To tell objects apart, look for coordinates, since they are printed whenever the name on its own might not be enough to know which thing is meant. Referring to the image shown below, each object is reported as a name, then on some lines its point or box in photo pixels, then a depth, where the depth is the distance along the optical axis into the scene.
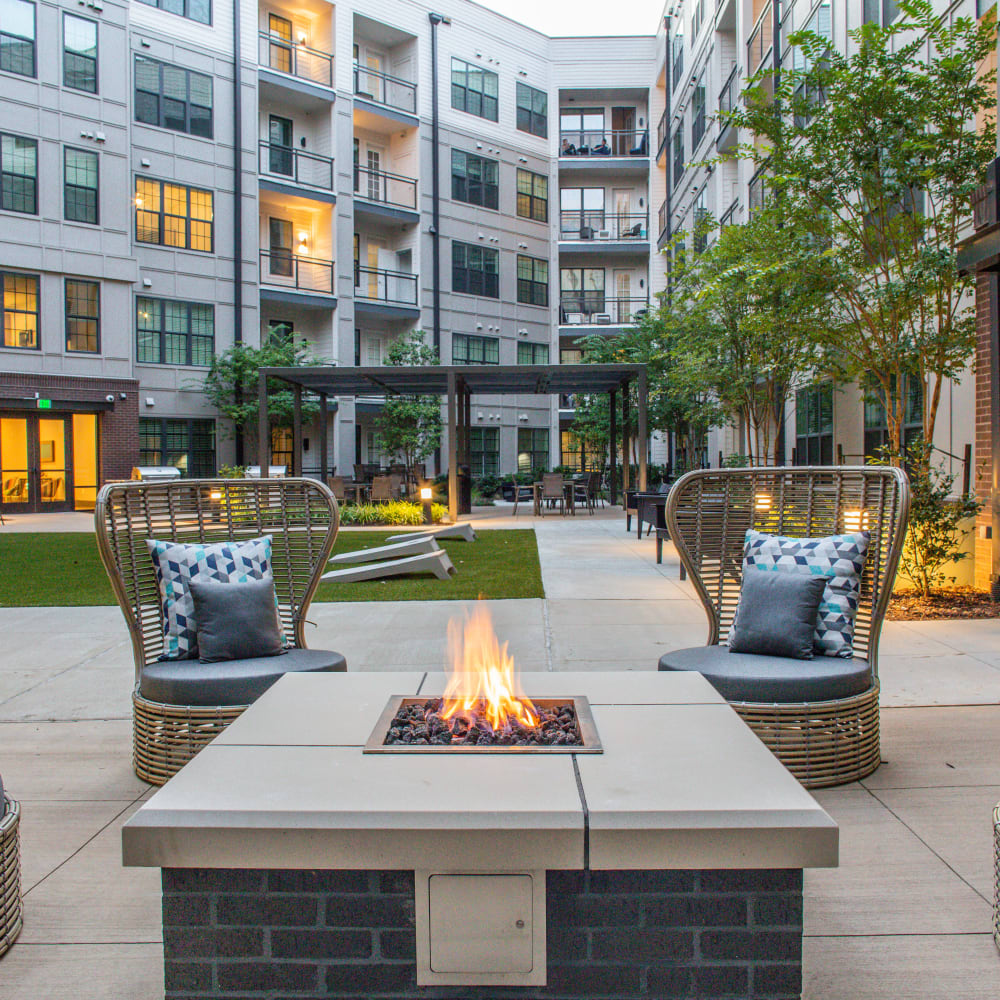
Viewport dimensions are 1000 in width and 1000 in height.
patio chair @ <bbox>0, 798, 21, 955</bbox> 2.23
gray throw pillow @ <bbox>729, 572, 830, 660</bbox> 3.36
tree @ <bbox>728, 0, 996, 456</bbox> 7.02
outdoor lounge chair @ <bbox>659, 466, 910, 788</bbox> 3.16
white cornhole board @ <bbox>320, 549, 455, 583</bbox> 8.54
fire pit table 1.77
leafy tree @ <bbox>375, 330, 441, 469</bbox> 23.11
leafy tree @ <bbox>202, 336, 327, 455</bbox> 21.02
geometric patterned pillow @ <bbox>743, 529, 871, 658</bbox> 3.44
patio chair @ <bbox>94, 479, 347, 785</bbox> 3.20
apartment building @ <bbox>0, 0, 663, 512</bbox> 19.31
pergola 16.34
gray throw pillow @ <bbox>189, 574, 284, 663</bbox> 3.41
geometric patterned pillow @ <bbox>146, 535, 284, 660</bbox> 3.47
